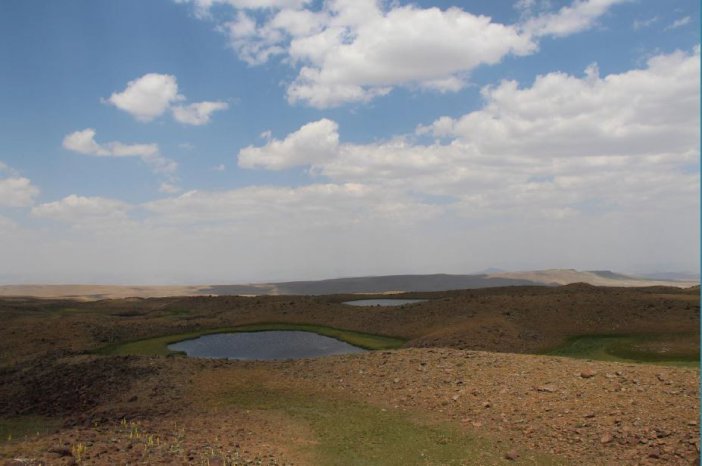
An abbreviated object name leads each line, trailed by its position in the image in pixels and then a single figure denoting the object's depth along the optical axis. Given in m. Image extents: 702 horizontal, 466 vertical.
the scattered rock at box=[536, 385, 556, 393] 25.31
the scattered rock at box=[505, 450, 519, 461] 19.84
